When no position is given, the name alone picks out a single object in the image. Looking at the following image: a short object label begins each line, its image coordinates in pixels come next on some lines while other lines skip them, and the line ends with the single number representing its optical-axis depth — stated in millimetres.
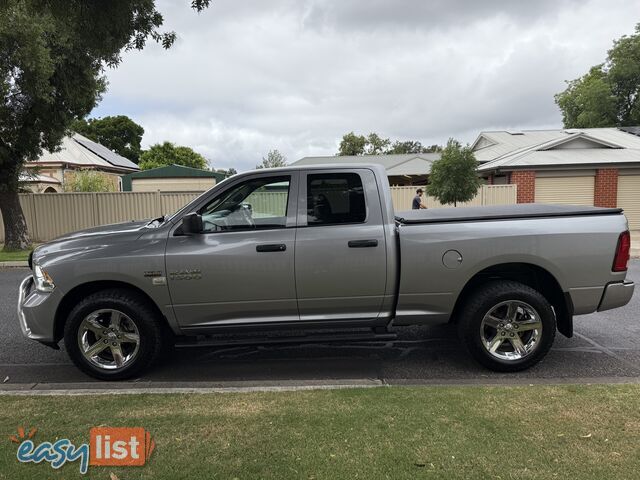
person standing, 15856
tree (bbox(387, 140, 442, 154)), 69575
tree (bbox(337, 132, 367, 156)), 60469
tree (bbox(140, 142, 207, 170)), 58531
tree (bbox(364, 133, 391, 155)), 61875
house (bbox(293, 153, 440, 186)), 27625
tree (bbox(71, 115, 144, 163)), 60375
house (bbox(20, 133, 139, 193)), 30047
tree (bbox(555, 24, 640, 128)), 39281
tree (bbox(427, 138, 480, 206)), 17656
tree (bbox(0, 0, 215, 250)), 11289
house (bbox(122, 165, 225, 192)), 25781
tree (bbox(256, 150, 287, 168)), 45938
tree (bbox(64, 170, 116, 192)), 26578
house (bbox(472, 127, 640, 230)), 20094
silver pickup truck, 4344
